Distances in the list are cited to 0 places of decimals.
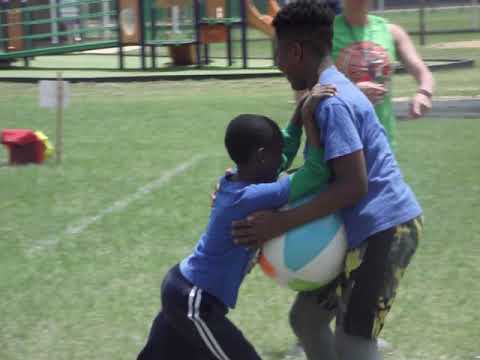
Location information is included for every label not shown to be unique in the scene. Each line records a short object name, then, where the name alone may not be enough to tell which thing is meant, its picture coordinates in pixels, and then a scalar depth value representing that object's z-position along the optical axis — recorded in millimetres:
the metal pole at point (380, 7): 44006
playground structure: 23375
